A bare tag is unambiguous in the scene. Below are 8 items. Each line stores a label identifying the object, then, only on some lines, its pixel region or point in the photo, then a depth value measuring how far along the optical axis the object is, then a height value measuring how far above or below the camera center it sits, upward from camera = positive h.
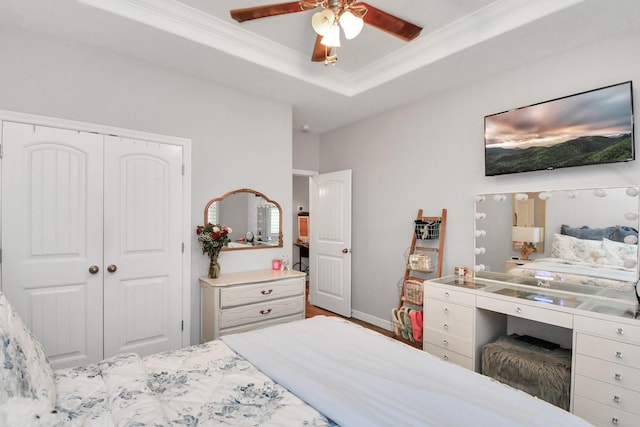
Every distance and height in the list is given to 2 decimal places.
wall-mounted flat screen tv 2.26 +0.62
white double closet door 2.27 -0.21
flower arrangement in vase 2.96 -0.26
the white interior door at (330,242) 4.31 -0.39
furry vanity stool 2.14 -1.06
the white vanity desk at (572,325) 1.87 -0.77
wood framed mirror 3.21 -0.04
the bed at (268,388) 1.10 -0.69
